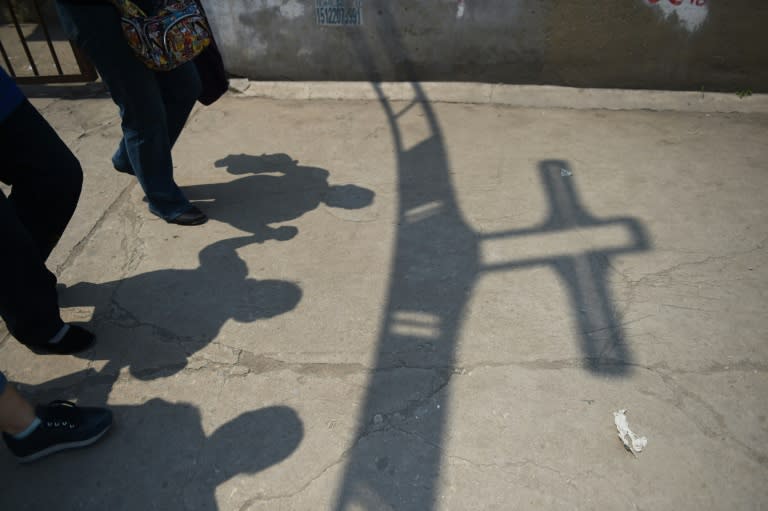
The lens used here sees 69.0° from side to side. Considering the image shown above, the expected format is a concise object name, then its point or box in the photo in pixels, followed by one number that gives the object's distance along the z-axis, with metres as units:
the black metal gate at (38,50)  4.49
